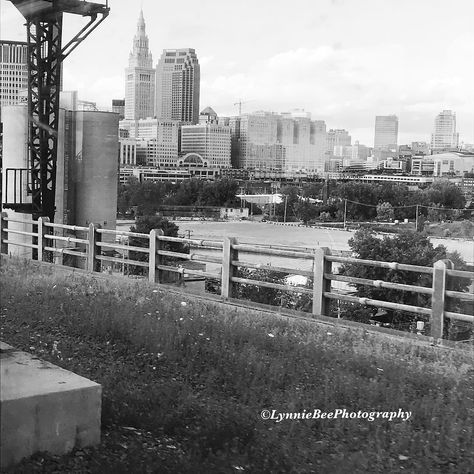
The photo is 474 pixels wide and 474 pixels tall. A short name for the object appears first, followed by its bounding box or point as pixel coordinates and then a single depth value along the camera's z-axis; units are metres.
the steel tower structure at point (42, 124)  21.55
